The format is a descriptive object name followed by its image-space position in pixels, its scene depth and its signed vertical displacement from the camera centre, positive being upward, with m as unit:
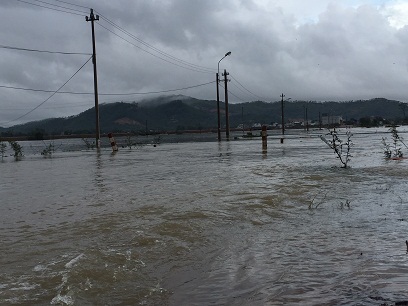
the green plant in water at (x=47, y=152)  25.70 -0.80
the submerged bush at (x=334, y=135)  13.26 -0.11
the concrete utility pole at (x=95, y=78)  33.93 +4.88
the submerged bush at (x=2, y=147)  25.07 -0.40
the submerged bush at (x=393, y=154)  15.13 -0.83
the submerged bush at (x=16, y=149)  24.31 -0.55
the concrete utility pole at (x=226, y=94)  53.53 +5.13
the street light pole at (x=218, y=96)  52.40 +4.91
